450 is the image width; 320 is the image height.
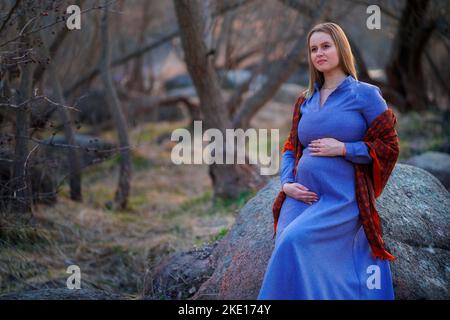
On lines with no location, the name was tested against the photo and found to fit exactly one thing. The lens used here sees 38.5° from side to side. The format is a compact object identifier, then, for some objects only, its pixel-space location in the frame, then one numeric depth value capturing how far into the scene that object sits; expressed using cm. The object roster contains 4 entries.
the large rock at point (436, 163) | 654
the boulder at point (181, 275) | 467
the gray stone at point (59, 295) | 414
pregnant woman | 329
